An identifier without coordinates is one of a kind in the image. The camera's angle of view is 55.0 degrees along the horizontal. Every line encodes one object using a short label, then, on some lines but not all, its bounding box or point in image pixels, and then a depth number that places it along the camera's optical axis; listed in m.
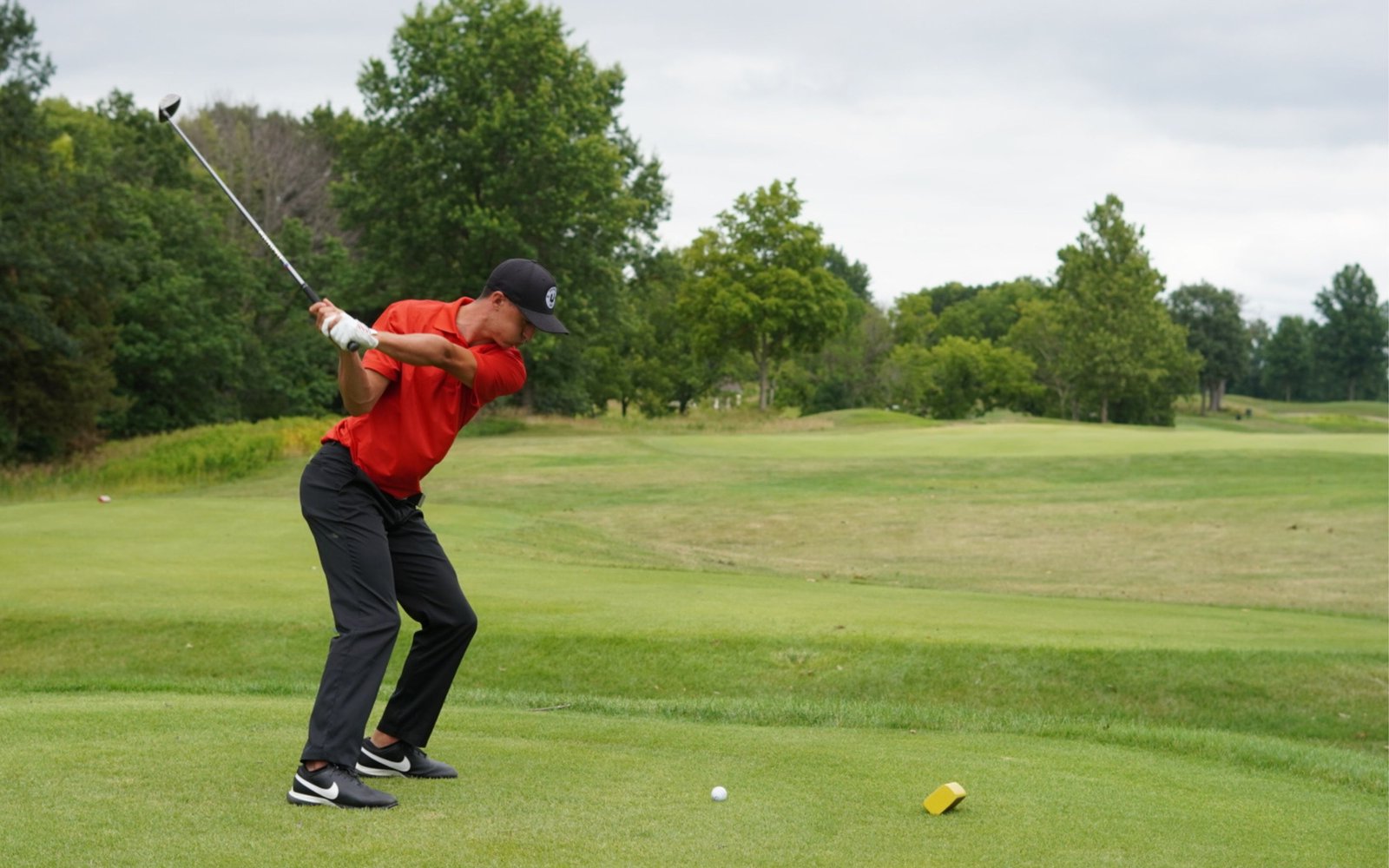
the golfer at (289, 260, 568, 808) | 5.40
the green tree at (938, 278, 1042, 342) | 117.38
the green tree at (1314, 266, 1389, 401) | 119.12
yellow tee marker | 5.43
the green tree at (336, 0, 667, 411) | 52.69
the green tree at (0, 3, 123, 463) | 40.25
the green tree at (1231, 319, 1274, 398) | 127.69
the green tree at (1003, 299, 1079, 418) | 94.31
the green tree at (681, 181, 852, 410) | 66.75
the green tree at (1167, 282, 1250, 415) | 105.56
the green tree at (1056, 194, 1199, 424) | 81.12
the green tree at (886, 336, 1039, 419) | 92.25
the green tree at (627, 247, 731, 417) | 78.44
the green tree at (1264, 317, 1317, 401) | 124.62
